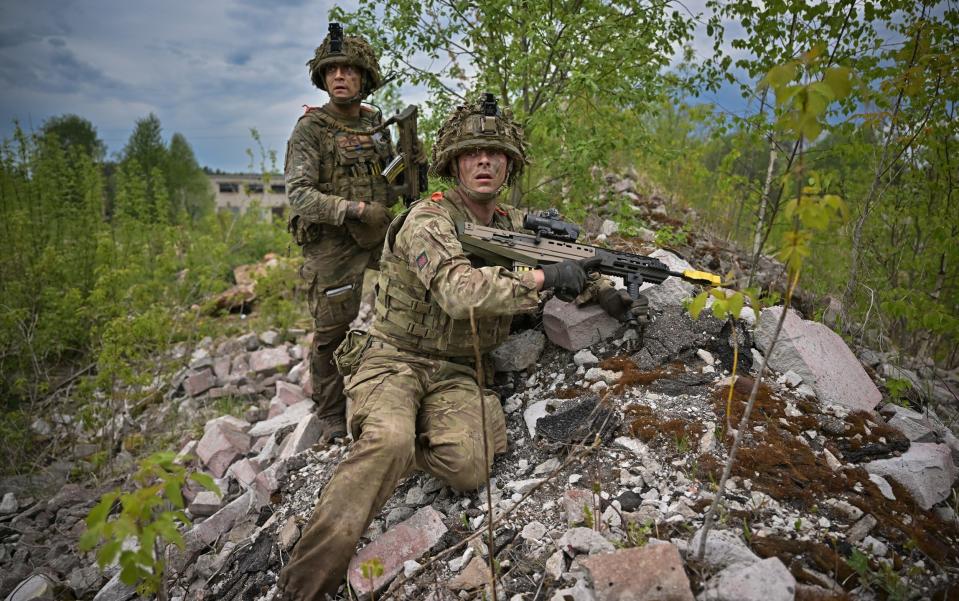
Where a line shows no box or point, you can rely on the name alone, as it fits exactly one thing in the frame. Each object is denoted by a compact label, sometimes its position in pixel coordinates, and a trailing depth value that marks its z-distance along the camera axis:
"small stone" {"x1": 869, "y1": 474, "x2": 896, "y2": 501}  2.50
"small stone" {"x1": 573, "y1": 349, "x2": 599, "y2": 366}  3.60
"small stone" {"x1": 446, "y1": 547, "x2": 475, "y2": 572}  2.45
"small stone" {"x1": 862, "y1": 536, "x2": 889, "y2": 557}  2.15
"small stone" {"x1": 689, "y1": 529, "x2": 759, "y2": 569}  2.01
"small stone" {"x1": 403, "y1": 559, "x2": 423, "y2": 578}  2.49
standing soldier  4.13
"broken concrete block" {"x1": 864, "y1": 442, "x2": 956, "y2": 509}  2.55
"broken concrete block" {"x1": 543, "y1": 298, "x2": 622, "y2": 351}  3.69
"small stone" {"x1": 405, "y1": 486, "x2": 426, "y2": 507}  3.07
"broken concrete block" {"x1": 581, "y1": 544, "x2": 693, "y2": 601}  1.85
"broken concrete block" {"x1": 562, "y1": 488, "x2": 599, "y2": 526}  2.45
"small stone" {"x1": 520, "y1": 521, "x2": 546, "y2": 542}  2.43
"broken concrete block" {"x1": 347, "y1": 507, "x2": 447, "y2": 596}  2.51
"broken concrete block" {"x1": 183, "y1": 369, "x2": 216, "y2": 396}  5.87
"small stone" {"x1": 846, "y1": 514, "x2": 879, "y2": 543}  2.21
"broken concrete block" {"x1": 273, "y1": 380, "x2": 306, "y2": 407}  5.20
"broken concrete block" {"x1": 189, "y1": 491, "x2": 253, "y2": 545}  3.37
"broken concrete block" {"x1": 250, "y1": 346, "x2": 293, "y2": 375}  6.04
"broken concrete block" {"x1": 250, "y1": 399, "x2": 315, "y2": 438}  4.66
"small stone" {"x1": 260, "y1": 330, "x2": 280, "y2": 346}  6.71
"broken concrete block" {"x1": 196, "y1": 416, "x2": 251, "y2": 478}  4.38
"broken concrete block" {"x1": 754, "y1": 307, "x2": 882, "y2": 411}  3.20
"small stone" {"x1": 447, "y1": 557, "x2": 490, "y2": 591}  2.30
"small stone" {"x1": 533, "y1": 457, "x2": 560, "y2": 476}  2.88
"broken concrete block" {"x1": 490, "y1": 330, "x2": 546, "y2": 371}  3.78
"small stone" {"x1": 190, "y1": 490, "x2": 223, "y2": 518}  3.82
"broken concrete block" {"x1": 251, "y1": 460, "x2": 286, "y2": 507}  3.61
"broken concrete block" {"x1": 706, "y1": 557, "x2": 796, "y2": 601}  1.83
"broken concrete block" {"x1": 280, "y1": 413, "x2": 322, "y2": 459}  4.00
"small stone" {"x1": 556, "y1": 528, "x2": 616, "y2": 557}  2.21
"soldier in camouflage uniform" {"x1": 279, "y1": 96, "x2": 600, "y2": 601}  2.43
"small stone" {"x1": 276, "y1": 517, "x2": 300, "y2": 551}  2.91
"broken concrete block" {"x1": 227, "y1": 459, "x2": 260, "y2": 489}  3.99
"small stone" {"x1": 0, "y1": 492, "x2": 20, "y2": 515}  4.32
